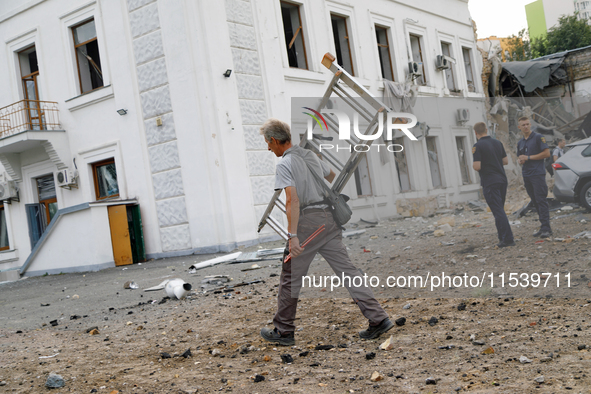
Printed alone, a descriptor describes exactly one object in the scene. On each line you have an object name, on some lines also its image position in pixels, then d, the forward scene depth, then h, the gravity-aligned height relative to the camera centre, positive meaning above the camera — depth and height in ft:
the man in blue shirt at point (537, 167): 22.95 +0.24
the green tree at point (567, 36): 106.73 +28.61
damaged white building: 37.65 +9.32
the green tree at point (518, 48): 122.93 +32.61
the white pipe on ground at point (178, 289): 20.47 -2.70
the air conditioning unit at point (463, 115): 64.54 +8.68
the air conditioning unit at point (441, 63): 62.90 +15.42
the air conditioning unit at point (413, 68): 57.88 +13.99
